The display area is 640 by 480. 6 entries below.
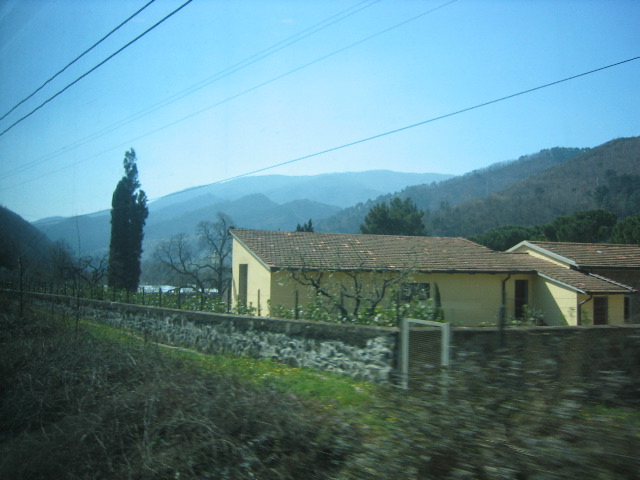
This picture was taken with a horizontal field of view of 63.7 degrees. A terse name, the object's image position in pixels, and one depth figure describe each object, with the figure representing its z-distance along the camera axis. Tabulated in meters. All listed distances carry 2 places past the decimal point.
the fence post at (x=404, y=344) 7.48
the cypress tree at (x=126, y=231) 35.74
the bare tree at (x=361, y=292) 11.83
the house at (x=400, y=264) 20.28
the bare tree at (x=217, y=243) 44.44
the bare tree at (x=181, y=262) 41.62
